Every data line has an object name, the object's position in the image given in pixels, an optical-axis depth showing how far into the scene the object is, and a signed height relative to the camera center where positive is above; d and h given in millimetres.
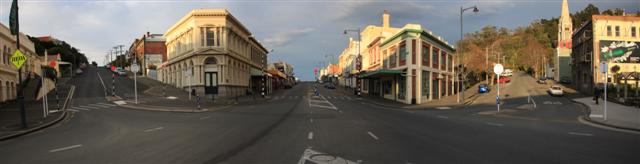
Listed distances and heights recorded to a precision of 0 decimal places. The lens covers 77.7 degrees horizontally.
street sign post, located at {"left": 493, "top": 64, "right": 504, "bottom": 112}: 29238 +755
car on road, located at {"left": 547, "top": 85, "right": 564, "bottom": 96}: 45781 -1419
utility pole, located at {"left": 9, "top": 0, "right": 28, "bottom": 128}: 15961 +2385
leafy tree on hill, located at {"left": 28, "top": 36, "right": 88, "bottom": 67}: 108000 +9161
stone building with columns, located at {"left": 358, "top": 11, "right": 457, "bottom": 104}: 40531 +1628
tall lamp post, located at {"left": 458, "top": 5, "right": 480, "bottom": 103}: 35312 +6245
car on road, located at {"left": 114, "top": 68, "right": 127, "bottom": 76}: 79375 +1922
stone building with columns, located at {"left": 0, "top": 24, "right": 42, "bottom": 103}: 32250 +1047
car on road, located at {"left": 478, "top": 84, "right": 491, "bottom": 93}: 53003 -1307
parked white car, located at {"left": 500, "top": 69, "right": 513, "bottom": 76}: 77662 +1379
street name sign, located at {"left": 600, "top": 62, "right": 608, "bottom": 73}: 18703 +546
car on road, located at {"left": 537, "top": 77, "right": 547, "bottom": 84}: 68688 -211
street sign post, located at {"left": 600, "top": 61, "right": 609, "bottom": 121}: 18703 +539
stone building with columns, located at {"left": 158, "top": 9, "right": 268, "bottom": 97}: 48625 +3662
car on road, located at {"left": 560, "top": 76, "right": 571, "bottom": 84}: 70875 -241
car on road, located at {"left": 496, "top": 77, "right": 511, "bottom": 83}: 74100 -173
